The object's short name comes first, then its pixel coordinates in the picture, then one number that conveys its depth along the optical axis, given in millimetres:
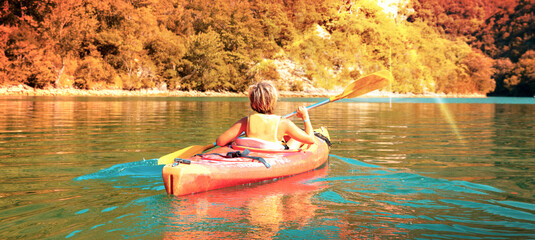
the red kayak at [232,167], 4129
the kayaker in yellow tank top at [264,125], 4695
